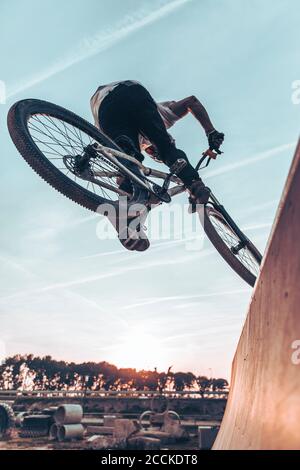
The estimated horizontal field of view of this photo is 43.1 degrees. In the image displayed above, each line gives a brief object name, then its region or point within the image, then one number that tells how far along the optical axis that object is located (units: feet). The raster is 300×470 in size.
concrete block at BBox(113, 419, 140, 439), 35.78
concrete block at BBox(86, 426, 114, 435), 41.06
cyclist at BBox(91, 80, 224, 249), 13.89
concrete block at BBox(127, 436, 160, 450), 33.54
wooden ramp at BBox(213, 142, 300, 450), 3.85
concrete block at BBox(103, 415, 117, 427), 45.18
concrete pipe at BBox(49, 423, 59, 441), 43.47
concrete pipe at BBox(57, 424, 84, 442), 40.85
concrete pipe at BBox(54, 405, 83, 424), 43.73
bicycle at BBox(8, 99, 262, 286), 12.61
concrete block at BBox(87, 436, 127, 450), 34.27
